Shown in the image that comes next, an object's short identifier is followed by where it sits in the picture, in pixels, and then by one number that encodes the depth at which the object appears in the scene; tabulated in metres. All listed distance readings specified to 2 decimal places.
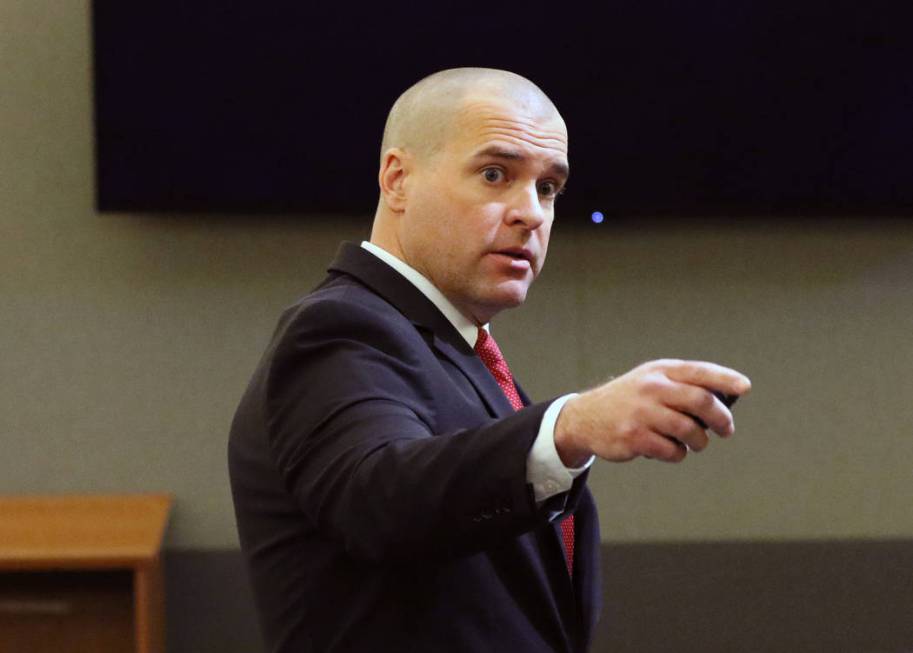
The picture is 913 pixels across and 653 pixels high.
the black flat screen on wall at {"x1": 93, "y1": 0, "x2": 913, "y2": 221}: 6.55
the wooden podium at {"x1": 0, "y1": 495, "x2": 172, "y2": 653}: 5.84
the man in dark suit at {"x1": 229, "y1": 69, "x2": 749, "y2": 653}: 2.27
